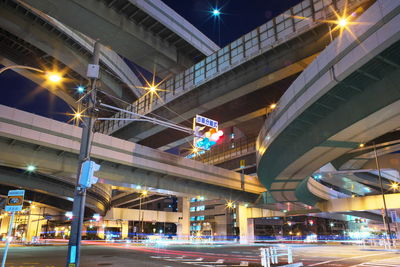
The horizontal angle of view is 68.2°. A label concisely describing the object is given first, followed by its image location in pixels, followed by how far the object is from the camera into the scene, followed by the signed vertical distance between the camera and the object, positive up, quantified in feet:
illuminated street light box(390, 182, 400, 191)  185.35 +22.99
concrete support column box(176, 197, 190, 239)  222.89 +0.59
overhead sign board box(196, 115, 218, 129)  50.24 +16.77
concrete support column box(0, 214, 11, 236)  242.43 -2.44
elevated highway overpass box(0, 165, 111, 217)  107.33 +14.34
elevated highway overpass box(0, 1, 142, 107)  97.81 +64.92
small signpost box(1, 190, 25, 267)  36.44 +2.52
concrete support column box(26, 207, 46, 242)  210.59 -1.50
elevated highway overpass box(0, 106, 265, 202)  63.21 +16.28
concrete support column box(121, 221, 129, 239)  310.65 -6.33
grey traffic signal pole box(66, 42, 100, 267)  30.25 +2.79
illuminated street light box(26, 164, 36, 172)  69.46 +12.47
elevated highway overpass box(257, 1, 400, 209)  34.09 +17.94
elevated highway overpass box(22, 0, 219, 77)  89.66 +65.35
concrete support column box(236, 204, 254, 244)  170.19 -1.84
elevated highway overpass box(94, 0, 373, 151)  69.56 +40.08
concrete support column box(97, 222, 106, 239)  288.41 -7.55
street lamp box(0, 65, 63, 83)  36.92 +17.68
